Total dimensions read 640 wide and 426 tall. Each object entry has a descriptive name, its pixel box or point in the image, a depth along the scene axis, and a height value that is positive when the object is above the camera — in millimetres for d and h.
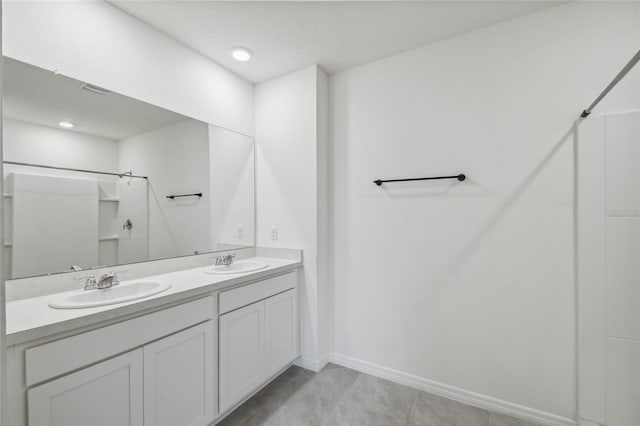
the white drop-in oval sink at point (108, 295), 1271 -401
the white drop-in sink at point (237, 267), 2024 -395
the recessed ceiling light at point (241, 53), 2135 +1200
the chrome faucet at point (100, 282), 1548 -357
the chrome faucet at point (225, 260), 2260 -352
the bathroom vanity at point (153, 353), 1089 -645
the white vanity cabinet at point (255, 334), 1751 -802
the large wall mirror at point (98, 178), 1452 +224
